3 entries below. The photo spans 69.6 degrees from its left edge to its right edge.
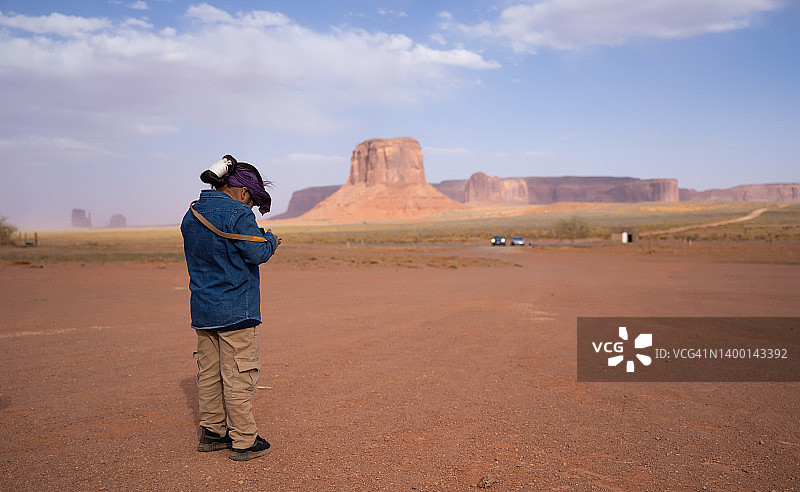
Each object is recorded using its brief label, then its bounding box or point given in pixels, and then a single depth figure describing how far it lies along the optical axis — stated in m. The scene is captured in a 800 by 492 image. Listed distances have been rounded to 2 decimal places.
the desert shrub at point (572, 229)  63.67
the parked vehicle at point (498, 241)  52.72
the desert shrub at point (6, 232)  49.19
